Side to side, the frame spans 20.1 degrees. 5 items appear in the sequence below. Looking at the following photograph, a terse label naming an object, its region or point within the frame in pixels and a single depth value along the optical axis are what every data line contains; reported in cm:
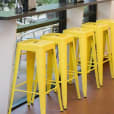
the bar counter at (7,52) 294
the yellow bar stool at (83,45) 373
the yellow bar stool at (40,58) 303
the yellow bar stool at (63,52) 339
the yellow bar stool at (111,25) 444
